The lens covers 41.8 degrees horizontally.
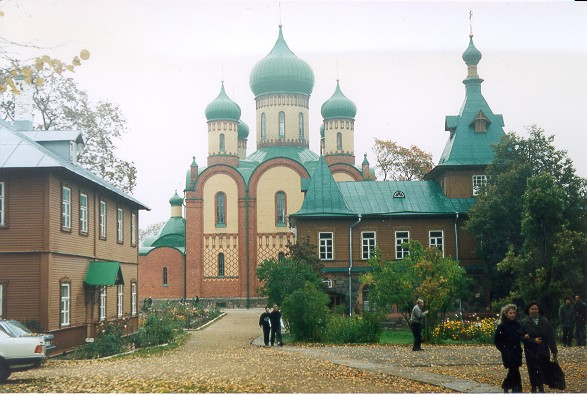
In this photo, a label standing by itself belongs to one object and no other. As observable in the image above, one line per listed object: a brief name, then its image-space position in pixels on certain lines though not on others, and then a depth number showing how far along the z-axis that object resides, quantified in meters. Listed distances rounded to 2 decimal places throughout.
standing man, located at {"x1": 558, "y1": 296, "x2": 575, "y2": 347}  21.14
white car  15.14
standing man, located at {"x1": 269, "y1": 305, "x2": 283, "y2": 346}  23.89
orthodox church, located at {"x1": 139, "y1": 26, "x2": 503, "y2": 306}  37.62
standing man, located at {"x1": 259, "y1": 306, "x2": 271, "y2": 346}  24.16
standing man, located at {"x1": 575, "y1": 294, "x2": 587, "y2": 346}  21.33
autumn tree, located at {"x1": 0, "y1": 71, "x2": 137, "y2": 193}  32.91
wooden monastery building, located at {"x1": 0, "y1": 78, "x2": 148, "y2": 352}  20.88
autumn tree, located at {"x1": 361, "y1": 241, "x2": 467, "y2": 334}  26.14
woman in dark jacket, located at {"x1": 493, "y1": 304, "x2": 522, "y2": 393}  12.59
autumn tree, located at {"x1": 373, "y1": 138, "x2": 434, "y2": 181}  51.88
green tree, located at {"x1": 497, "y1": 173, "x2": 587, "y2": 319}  24.00
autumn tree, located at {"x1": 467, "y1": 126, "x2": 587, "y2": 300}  31.52
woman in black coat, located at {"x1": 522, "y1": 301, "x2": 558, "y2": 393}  12.70
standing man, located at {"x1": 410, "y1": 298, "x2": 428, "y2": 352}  20.78
